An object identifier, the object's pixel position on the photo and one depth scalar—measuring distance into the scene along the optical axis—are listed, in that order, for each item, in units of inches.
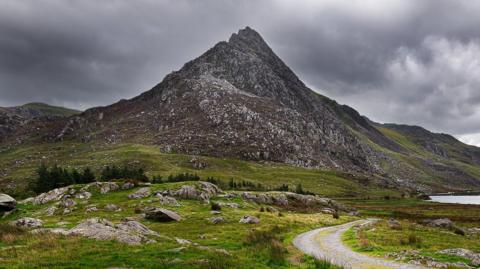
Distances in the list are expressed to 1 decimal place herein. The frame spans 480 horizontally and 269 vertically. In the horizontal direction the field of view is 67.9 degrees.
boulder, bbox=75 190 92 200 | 3068.4
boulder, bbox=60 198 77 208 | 2835.6
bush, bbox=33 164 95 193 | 4155.3
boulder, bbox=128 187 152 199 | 3117.6
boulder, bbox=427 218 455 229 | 2813.0
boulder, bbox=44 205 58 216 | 2648.9
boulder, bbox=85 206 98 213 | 2595.5
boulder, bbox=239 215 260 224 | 2322.1
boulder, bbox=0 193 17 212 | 2586.1
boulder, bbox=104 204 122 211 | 2664.9
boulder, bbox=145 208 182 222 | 2262.6
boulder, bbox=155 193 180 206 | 2931.6
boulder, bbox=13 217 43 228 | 1747.8
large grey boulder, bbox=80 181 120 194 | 3267.7
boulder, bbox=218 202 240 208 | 3146.9
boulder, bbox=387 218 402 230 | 2216.9
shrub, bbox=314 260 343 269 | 931.7
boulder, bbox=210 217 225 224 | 2271.2
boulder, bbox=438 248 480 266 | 1098.7
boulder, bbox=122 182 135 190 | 3427.7
